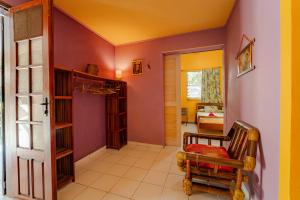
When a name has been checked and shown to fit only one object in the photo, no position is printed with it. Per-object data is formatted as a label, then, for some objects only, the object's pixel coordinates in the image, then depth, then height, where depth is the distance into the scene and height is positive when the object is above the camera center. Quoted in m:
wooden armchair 1.30 -0.75
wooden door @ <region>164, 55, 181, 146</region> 3.38 -0.11
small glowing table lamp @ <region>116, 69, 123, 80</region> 3.56 +0.63
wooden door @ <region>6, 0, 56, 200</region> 1.46 -0.05
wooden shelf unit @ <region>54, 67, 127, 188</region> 1.99 -0.17
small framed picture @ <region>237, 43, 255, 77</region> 1.50 +0.46
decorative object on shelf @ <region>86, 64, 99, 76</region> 2.66 +0.58
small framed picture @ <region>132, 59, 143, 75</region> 3.47 +0.80
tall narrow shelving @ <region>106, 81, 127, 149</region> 3.20 -0.50
